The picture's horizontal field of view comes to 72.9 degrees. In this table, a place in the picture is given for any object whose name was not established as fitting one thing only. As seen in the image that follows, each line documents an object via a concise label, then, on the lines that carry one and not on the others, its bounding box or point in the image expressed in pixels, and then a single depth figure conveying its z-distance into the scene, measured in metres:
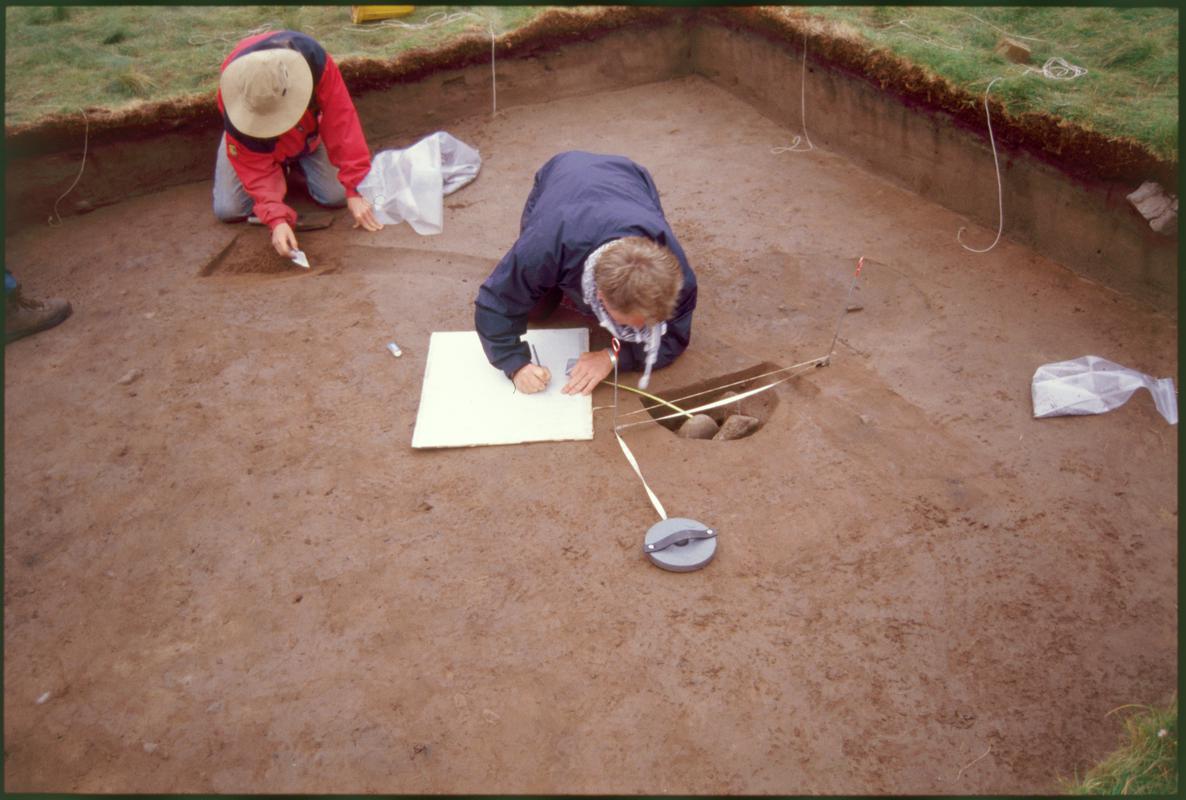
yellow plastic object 5.33
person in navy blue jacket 2.57
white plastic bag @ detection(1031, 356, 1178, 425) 2.95
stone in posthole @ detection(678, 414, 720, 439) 3.09
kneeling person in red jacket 3.68
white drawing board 3.01
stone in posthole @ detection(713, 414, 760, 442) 3.06
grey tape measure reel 2.52
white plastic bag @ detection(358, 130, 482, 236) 4.30
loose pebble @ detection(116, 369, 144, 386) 3.35
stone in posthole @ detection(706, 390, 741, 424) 3.19
